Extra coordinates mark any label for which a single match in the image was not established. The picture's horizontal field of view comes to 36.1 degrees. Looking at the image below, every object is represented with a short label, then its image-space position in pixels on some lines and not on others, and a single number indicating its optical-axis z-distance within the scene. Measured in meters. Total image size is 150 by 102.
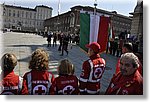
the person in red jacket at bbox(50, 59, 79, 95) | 3.01
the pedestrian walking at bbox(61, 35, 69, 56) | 14.14
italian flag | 4.06
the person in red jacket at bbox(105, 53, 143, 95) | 2.71
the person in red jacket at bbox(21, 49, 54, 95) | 2.92
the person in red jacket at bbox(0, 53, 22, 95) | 2.75
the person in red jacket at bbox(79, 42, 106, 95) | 3.64
